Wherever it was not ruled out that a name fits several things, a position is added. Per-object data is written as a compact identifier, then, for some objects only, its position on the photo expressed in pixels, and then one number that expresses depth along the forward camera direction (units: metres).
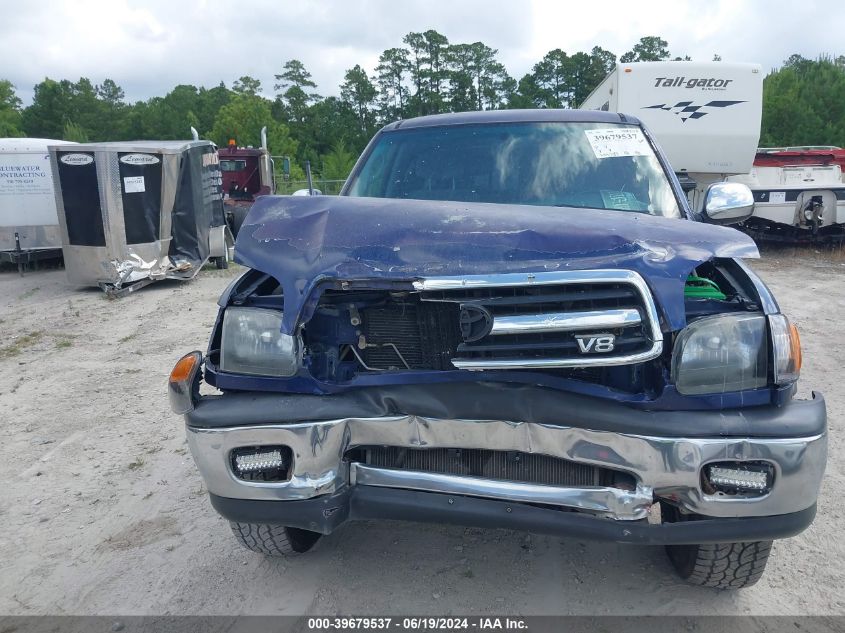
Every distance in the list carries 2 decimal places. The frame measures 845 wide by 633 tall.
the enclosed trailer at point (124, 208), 10.63
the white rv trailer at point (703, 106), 12.30
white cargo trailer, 12.99
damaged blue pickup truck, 2.37
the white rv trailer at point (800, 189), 12.21
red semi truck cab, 17.55
